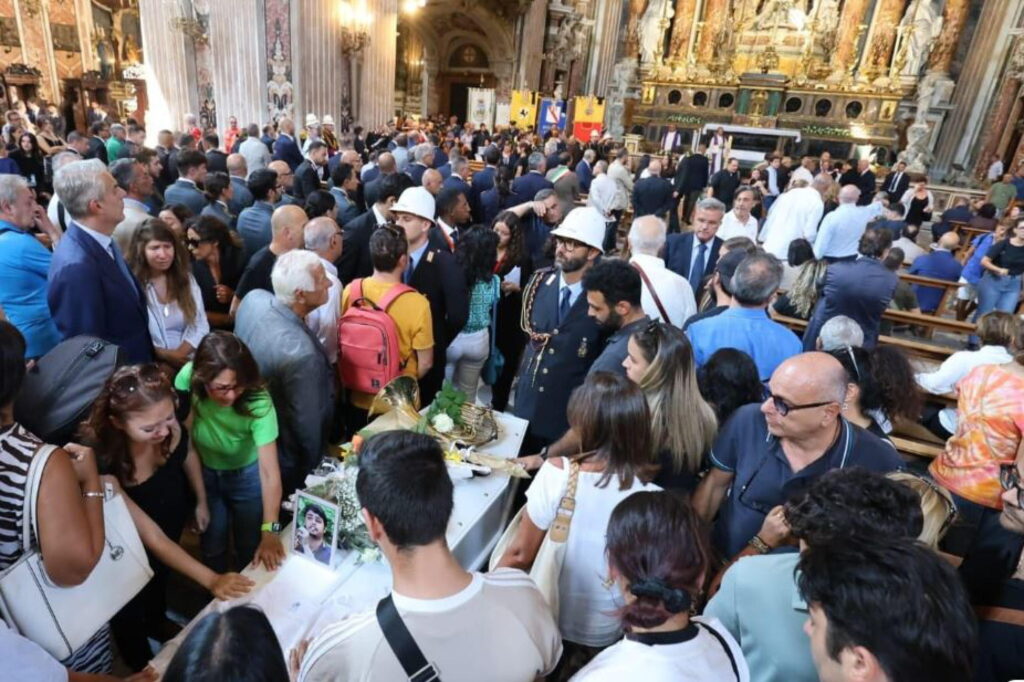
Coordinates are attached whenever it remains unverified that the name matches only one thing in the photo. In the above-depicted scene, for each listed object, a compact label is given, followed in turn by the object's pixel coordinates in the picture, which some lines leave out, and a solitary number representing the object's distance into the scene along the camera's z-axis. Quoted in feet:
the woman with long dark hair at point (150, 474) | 5.69
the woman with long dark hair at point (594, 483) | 5.57
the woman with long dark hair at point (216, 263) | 11.65
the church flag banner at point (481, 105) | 55.52
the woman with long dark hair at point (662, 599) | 3.79
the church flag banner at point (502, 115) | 57.52
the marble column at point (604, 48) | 70.23
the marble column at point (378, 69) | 39.09
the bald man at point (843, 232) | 19.38
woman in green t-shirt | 6.57
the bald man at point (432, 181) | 16.80
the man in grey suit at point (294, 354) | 7.77
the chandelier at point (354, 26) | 36.32
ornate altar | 61.57
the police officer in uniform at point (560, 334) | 9.72
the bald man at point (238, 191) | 16.55
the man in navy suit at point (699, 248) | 15.17
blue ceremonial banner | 48.70
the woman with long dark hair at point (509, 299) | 14.07
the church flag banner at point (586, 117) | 50.59
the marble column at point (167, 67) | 35.91
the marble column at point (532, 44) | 61.57
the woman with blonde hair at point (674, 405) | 6.86
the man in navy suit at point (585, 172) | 32.55
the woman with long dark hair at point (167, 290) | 9.29
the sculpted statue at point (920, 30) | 58.03
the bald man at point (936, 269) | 22.68
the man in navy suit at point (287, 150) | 25.05
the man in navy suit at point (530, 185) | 22.02
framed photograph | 5.98
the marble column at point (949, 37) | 56.44
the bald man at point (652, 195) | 24.99
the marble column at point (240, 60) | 33.01
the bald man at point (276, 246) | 10.93
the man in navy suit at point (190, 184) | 14.43
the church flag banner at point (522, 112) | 50.49
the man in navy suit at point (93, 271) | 8.18
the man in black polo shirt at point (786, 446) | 5.94
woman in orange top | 8.06
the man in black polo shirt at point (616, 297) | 8.64
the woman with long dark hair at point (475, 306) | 11.91
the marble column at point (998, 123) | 51.34
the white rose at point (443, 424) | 8.14
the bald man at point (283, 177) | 17.22
